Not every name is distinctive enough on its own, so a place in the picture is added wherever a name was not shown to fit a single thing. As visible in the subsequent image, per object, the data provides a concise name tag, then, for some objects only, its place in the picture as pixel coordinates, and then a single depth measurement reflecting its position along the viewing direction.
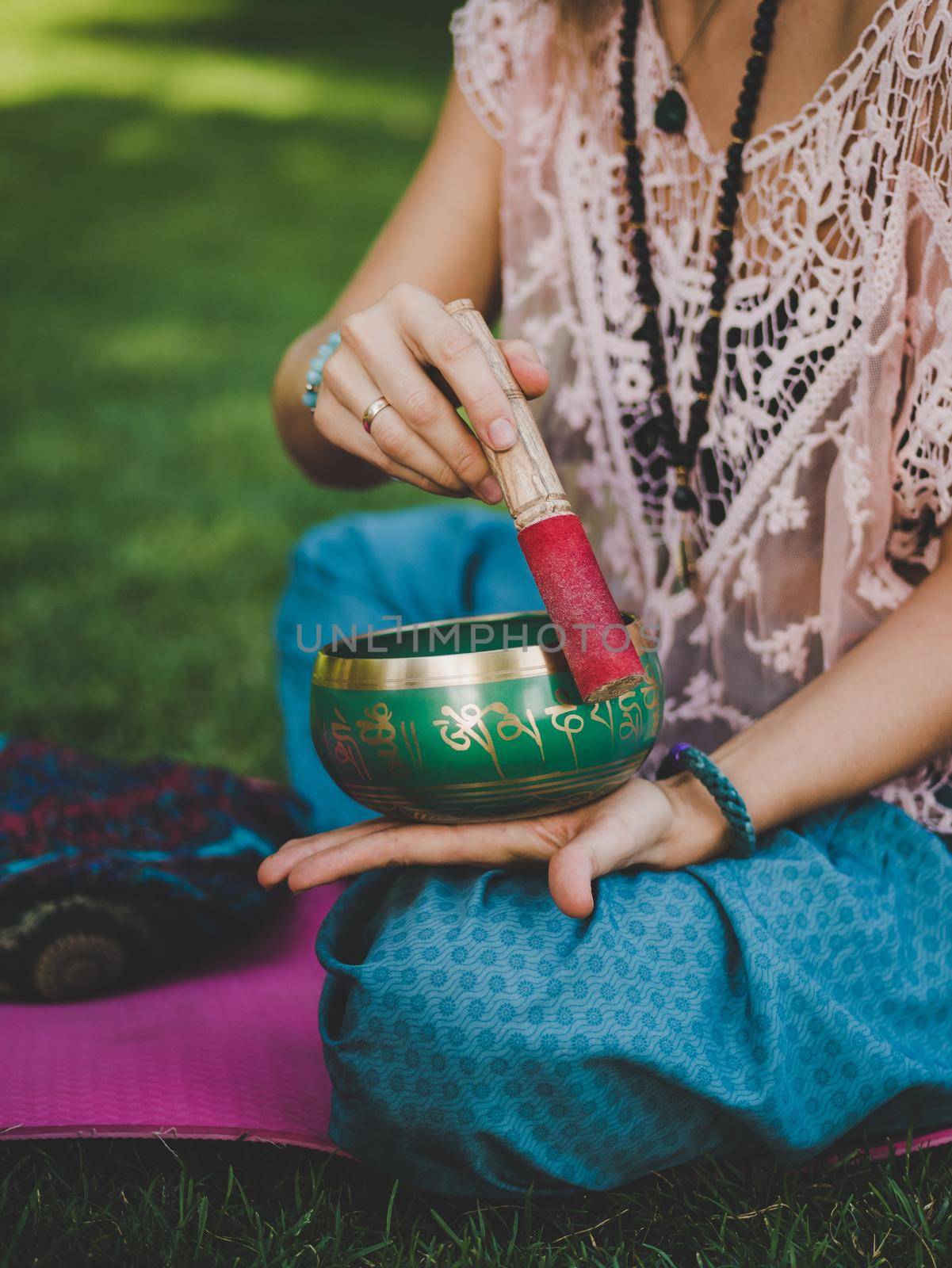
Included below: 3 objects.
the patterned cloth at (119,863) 1.42
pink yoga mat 1.19
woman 1.05
